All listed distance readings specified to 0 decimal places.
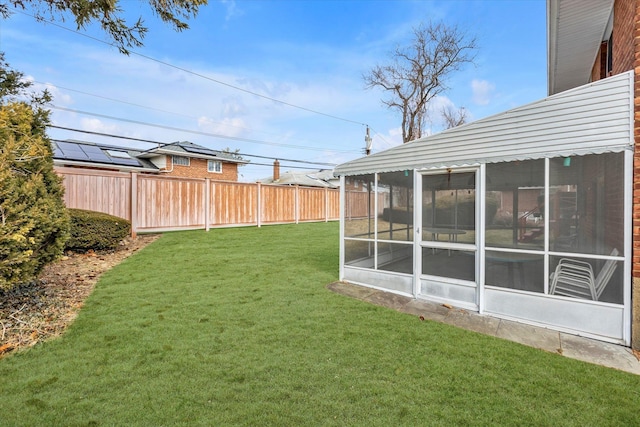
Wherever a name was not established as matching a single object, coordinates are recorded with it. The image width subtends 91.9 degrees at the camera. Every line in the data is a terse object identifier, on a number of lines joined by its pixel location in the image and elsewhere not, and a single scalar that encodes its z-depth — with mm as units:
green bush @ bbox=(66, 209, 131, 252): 7448
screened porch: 3541
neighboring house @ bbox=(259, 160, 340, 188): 32756
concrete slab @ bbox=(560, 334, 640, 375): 3082
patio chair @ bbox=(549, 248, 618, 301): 3666
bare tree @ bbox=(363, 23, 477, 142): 22469
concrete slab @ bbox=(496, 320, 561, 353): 3487
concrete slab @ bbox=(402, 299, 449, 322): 4387
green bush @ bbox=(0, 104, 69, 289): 3449
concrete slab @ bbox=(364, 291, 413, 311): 4863
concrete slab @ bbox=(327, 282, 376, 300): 5324
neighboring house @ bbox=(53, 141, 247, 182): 17094
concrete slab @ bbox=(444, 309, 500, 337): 3938
